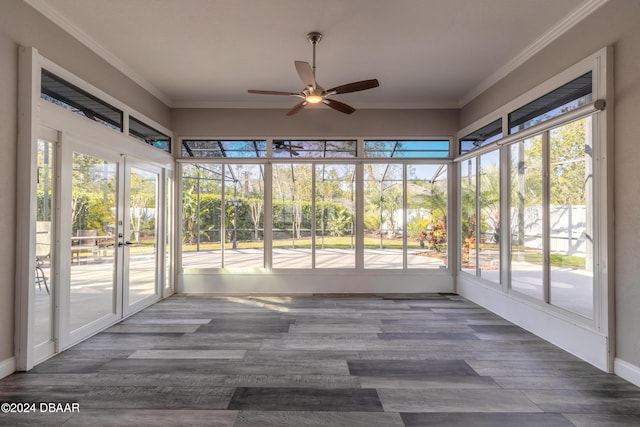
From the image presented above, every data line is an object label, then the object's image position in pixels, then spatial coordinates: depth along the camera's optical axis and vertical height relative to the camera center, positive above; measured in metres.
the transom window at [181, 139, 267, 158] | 5.35 +1.20
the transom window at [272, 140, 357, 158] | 5.35 +1.19
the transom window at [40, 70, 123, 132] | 2.86 +1.18
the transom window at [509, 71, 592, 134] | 2.91 +1.19
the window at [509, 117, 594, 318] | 2.90 +0.04
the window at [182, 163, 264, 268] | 5.35 +0.06
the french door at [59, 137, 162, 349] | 3.11 -0.22
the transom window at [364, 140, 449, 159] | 5.38 +1.20
